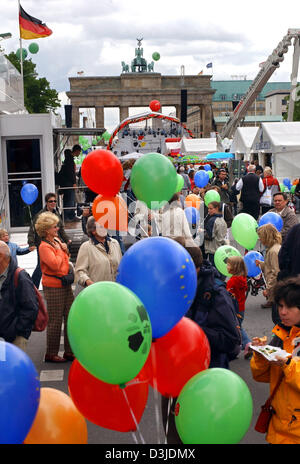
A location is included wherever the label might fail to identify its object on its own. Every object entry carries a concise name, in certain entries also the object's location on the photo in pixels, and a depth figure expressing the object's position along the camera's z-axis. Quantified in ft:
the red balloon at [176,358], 9.80
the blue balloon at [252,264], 26.15
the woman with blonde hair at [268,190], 47.75
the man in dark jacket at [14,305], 13.97
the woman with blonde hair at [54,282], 19.16
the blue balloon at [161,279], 9.66
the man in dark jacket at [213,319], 11.61
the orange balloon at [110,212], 20.30
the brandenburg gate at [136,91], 256.32
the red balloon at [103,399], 9.21
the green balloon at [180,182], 39.22
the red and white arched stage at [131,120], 72.57
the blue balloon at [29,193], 44.14
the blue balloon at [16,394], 7.59
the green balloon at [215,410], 8.62
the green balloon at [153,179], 18.74
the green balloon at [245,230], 26.78
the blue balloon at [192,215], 30.27
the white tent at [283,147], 68.23
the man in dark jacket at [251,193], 44.37
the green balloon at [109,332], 8.07
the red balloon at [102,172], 19.90
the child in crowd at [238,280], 20.25
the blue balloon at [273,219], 27.53
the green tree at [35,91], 155.43
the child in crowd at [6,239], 20.07
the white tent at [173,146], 106.00
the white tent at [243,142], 87.61
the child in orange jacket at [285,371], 9.39
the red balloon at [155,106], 96.63
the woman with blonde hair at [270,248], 23.17
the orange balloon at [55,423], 8.41
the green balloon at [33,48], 106.11
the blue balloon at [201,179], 54.75
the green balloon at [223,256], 23.71
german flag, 68.28
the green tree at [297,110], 198.07
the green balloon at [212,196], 35.81
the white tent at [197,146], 96.37
